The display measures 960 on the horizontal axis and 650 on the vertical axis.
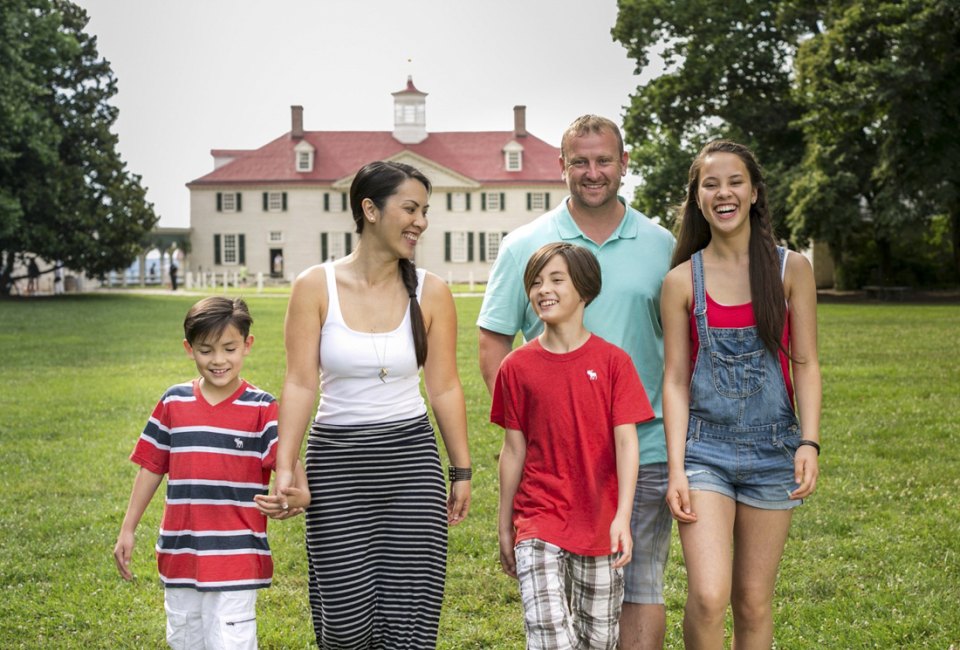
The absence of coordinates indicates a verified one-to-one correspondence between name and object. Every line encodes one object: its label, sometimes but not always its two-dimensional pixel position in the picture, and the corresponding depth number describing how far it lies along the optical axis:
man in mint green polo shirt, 4.19
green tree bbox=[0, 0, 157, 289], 40.06
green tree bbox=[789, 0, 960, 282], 31.08
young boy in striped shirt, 3.88
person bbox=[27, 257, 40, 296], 45.56
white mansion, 76.00
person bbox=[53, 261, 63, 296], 53.32
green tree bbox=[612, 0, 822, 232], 39.00
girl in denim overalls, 3.80
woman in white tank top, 3.90
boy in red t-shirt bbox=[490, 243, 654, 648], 3.76
